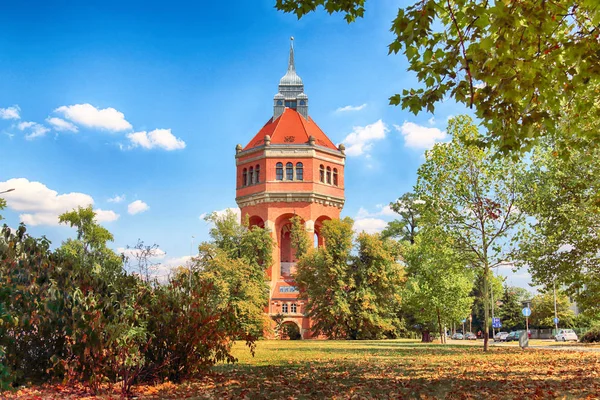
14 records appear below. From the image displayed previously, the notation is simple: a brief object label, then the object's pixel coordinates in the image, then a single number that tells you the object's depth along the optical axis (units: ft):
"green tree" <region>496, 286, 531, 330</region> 231.30
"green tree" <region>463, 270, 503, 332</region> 237.10
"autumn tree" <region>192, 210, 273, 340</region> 148.56
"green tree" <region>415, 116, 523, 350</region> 73.82
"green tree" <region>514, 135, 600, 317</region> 59.93
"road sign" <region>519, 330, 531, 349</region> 81.82
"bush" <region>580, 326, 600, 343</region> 113.00
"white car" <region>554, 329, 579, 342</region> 150.51
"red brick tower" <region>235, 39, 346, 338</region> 181.27
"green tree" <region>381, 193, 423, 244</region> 201.46
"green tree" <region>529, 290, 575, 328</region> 205.59
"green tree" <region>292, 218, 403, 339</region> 147.23
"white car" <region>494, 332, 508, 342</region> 186.00
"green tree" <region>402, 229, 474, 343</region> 78.48
